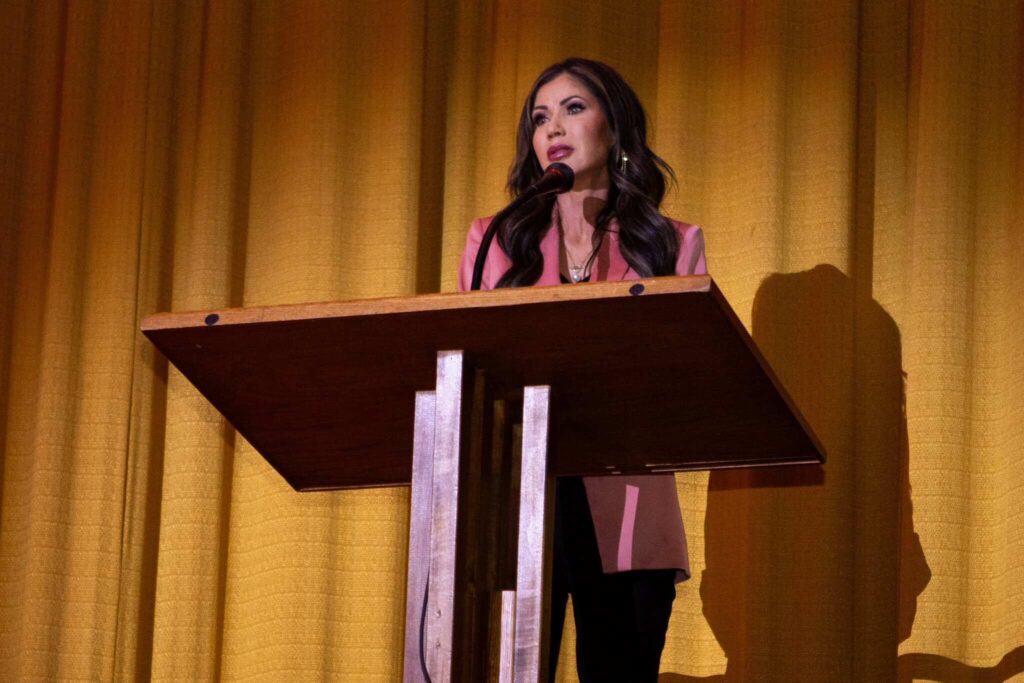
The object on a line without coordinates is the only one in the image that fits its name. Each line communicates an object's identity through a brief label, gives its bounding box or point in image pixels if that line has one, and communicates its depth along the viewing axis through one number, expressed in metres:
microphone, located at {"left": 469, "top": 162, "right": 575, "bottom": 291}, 6.18
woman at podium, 6.34
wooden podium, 5.73
